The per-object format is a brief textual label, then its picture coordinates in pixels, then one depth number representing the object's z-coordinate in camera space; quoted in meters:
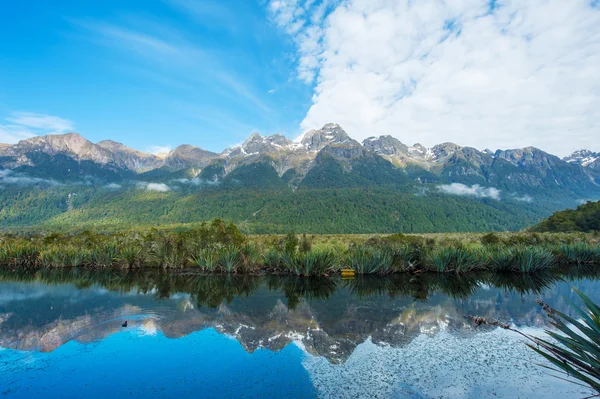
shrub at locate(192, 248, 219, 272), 17.34
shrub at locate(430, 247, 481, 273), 16.95
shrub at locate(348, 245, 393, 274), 16.92
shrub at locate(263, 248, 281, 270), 17.59
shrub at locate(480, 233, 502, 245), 24.47
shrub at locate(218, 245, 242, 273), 17.20
